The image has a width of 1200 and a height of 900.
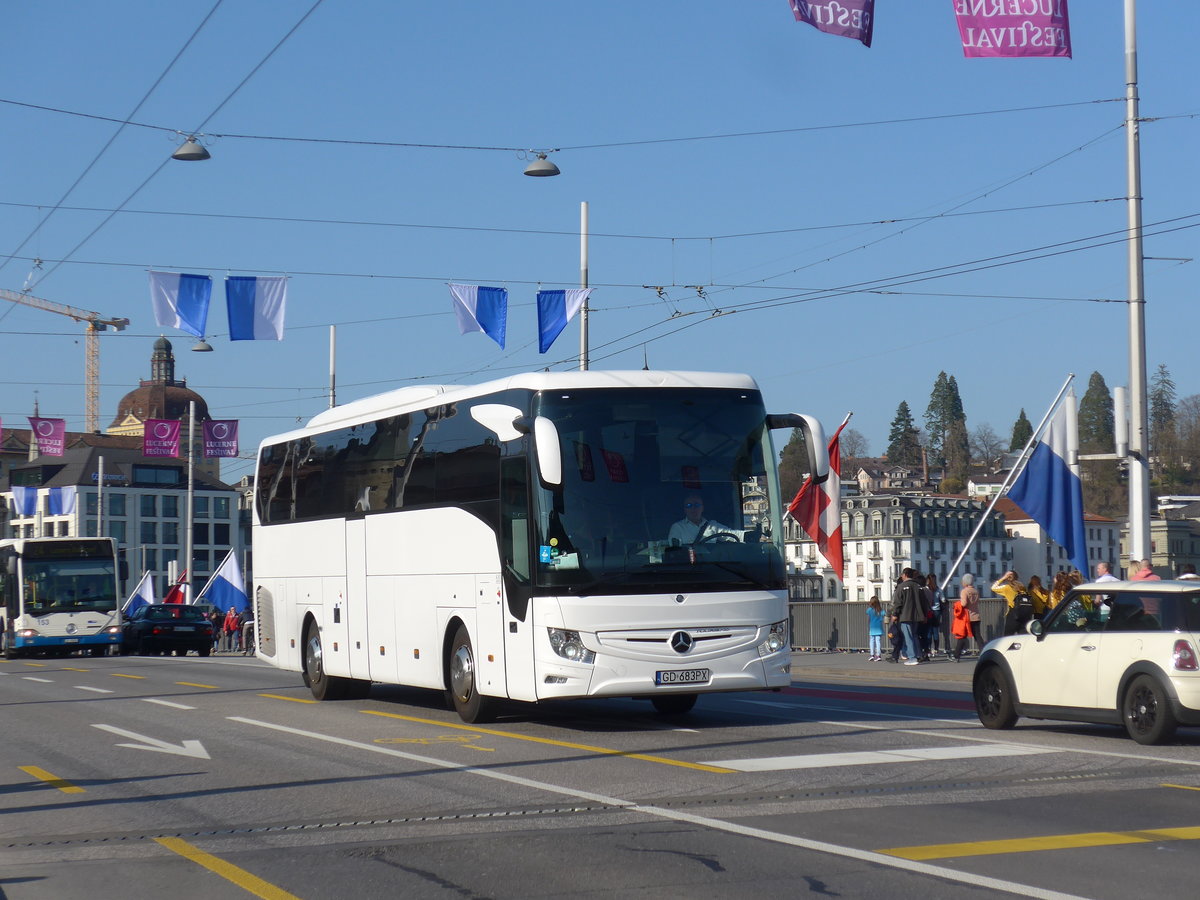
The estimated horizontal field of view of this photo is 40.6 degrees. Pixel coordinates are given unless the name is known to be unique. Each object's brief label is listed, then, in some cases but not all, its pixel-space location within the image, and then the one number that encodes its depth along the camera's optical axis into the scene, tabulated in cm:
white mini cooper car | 1360
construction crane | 11500
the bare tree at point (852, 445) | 17300
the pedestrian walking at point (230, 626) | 5256
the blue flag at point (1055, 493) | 2723
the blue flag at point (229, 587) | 5091
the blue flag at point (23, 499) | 7101
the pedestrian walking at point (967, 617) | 2989
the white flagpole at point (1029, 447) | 2767
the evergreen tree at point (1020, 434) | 19212
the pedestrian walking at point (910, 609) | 2964
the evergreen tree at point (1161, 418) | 13850
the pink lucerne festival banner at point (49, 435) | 5891
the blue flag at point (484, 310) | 3034
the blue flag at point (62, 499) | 6900
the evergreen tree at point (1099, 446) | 13150
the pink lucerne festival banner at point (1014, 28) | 1941
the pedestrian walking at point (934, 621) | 3089
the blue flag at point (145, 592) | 6049
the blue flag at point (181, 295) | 2869
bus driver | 1525
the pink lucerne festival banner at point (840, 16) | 1808
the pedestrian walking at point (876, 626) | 3288
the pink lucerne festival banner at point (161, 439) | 5303
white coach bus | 1505
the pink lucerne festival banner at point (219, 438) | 5166
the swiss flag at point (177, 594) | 5553
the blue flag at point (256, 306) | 2933
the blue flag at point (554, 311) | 3012
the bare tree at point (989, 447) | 18450
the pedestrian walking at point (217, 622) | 5392
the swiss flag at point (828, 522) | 3056
